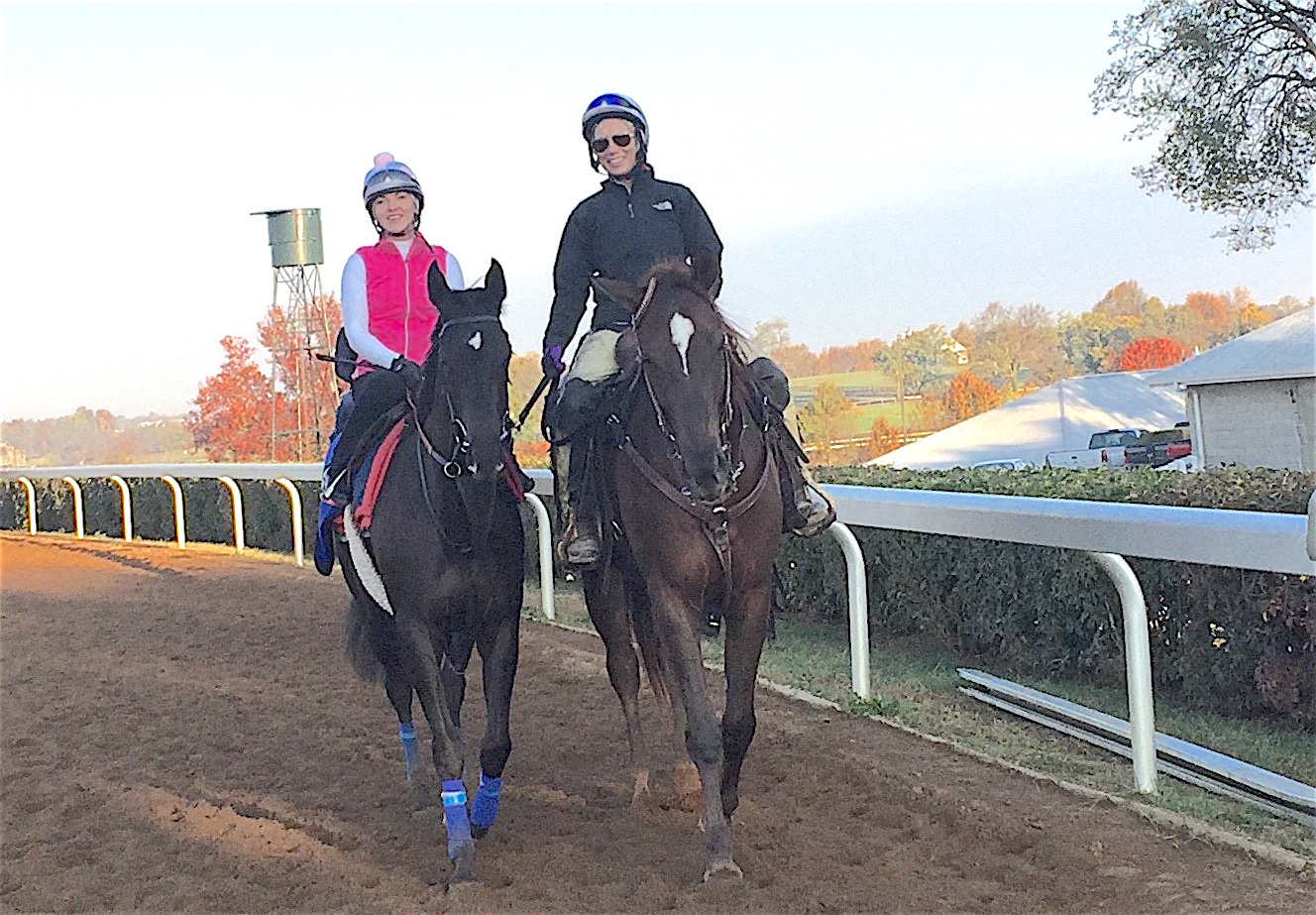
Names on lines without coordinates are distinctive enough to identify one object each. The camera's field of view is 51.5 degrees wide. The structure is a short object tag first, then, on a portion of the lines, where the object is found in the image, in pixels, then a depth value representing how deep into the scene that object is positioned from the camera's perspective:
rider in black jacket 5.05
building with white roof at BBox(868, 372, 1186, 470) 35.22
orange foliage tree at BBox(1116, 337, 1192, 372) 54.09
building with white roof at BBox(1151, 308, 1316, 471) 22.33
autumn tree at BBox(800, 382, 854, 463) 34.33
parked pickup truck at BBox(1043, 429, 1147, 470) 29.35
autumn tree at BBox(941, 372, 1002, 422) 49.69
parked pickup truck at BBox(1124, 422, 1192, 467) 27.47
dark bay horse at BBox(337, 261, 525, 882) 4.45
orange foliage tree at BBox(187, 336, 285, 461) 37.75
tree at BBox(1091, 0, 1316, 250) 17.17
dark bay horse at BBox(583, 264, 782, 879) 4.22
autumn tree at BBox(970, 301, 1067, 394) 52.88
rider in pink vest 5.41
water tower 25.22
